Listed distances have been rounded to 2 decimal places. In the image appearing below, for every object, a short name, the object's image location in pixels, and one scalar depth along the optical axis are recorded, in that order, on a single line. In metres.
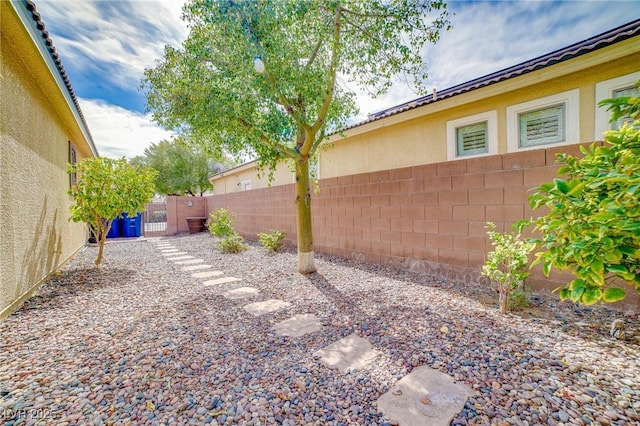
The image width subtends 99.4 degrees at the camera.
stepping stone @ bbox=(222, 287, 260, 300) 4.03
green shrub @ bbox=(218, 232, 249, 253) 7.91
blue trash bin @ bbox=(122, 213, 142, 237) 12.11
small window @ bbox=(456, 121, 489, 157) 5.06
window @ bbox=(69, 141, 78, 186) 7.03
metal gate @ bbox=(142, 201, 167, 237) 14.81
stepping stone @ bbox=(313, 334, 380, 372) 2.27
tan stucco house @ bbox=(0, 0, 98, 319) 3.10
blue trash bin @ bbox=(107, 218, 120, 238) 11.85
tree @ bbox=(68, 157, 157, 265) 5.53
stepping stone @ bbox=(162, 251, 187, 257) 7.73
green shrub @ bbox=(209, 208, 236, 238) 9.59
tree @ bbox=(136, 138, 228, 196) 23.80
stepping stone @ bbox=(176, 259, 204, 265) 6.55
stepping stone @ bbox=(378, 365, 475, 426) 1.68
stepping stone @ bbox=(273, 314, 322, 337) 2.87
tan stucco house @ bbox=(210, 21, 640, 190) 3.71
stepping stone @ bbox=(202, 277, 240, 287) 4.72
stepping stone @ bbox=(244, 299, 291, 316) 3.44
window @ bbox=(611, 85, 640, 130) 3.61
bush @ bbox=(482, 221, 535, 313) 3.03
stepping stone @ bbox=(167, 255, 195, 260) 7.21
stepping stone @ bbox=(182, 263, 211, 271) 5.91
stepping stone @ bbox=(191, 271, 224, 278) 5.30
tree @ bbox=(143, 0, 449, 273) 3.85
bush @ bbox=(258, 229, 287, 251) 7.61
